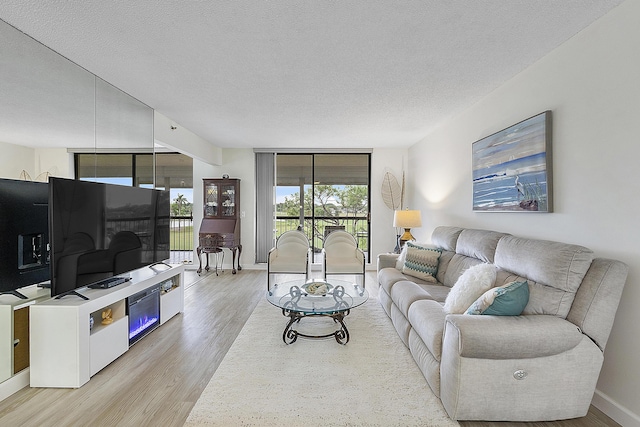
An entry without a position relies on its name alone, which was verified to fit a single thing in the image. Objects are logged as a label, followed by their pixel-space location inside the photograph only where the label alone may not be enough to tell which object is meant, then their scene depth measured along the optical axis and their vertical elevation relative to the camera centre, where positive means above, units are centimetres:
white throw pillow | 222 -56
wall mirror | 216 +94
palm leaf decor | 615 +43
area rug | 185 -124
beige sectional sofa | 172 -78
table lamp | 489 -10
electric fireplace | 281 -99
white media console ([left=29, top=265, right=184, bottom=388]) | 219 -95
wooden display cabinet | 594 +8
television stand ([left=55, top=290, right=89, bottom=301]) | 231 -64
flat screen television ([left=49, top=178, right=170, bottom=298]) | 223 -16
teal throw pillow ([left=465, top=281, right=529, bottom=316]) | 190 -56
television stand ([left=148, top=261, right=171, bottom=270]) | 341 -60
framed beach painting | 239 +41
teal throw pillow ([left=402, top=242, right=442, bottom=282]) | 346 -58
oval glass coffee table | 278 -87
